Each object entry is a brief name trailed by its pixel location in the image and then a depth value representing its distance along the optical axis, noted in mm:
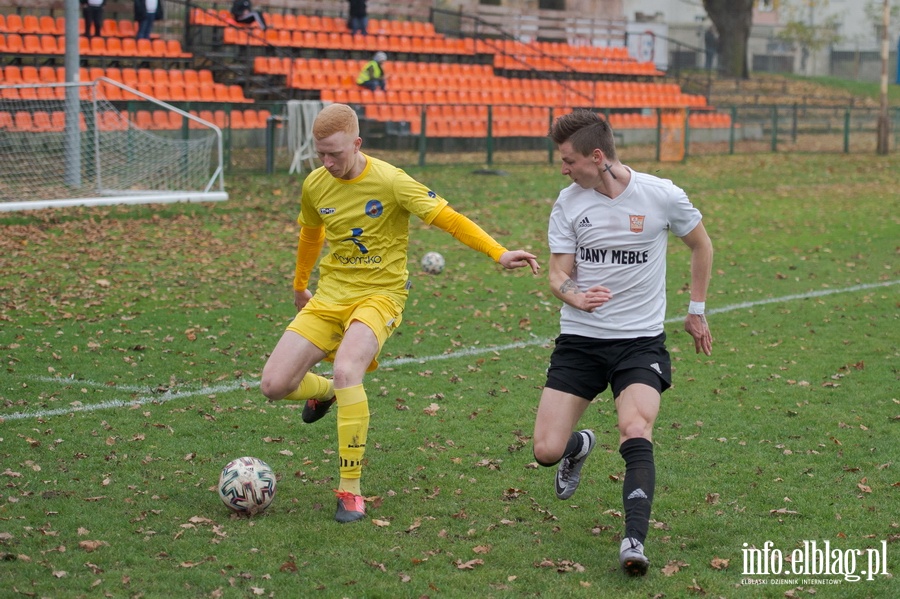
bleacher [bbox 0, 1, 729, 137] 22078
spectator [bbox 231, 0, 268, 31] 25656
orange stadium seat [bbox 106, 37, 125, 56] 23172
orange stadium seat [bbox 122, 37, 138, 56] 23469
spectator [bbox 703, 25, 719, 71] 50562
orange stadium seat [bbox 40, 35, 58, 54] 22344
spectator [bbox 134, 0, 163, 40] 24047
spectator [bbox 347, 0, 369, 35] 28328
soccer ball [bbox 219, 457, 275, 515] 5352
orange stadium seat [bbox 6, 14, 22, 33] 22552
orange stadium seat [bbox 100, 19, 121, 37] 24269
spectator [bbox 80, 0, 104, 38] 23562
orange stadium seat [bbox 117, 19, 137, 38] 24641
